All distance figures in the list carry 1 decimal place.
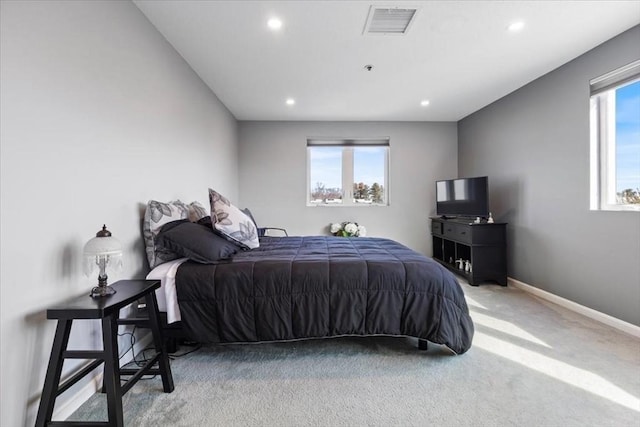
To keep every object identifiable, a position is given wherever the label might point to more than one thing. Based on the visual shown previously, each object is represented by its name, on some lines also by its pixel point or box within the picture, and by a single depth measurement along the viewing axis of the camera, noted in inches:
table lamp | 56.0
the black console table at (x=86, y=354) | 49.0
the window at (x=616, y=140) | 98.1
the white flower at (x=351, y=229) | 190.4
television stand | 148.6
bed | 75.7
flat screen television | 153.8
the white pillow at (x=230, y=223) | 90.8
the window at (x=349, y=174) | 204.1
